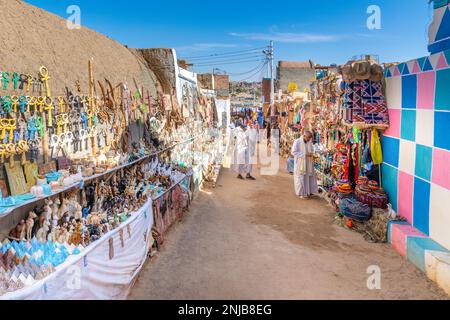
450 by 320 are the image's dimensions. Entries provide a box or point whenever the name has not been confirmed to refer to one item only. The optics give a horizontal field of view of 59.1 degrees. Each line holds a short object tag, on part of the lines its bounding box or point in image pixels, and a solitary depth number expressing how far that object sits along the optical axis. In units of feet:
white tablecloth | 9.12
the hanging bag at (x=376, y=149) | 22.49
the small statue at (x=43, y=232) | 11.40
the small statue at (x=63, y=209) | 12.76
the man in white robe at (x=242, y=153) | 39.19
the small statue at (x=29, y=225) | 11.11
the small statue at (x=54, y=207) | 12.28
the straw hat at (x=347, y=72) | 22.54
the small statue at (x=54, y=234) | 11.62
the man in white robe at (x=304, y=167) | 30.96
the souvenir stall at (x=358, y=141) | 22.15
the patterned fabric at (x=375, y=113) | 22.03
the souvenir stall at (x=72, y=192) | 10.02
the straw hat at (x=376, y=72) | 22.22
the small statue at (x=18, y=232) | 10.89
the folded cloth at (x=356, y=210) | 22.11
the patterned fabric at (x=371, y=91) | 22.36
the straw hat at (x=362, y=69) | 22.07
